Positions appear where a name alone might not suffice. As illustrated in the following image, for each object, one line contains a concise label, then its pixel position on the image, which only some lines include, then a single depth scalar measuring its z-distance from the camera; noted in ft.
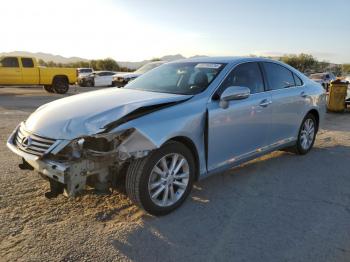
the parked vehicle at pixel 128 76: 59.37
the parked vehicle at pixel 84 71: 106.29
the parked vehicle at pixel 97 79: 92.43
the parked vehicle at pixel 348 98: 42.67
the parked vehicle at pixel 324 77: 84.49
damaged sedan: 10.96
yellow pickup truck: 57.88
